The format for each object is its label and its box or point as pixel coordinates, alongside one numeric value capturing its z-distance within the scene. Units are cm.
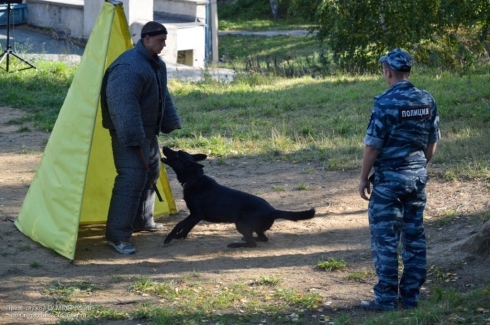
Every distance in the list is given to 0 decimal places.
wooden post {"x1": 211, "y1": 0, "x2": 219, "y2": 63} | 2452
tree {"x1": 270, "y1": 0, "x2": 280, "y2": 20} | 4299
